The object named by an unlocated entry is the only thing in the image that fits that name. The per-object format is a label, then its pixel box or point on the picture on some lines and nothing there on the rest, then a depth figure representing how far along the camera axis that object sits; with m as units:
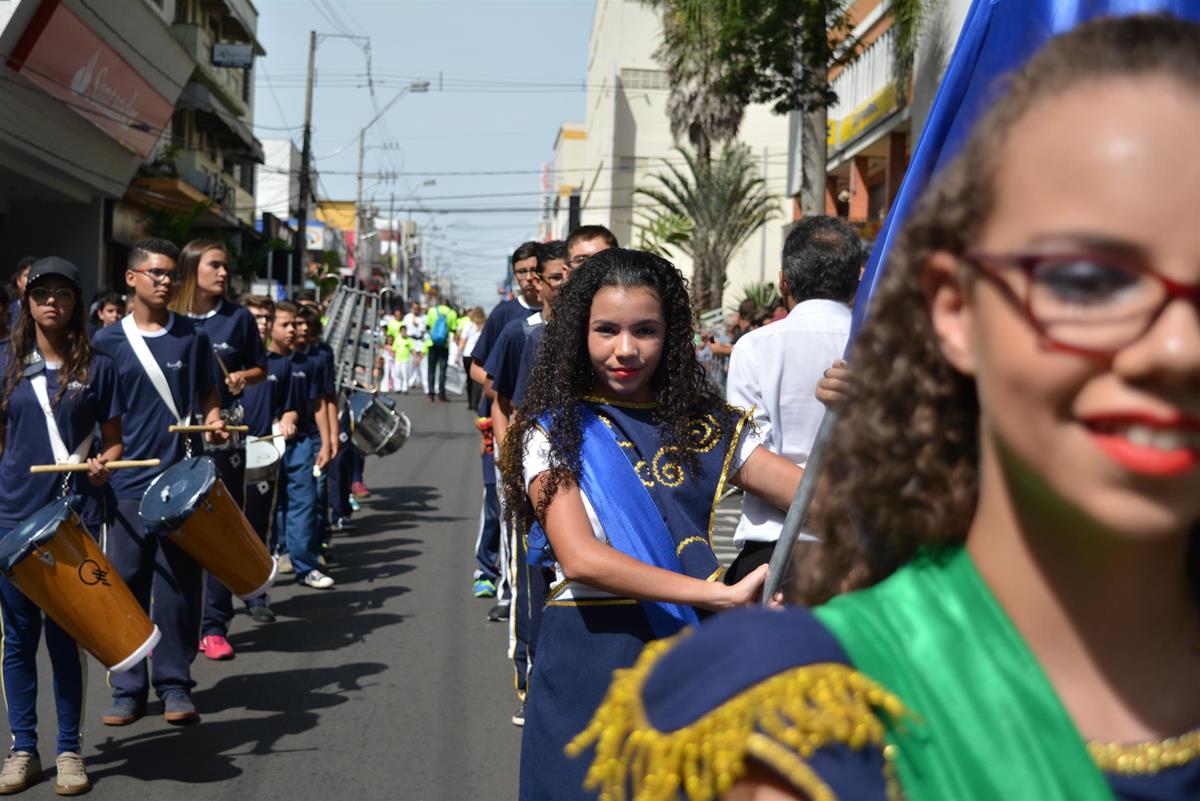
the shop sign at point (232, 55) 40.88
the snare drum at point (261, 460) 9.13
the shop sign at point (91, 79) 22.41
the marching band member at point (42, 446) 5.90
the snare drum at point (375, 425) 12.67
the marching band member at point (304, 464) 10.38
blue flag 2.73
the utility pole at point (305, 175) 37.84
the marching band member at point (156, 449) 6.80
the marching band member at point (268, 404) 9.40
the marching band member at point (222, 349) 8.13
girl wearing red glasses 1.15
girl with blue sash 3.48
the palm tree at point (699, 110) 37.81
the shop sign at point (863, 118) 20.86
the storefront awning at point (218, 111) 40.06
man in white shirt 4.83
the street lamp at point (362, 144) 45.69
